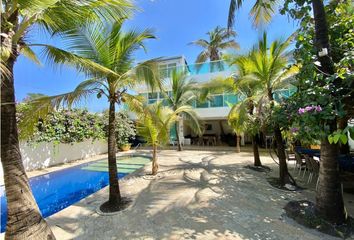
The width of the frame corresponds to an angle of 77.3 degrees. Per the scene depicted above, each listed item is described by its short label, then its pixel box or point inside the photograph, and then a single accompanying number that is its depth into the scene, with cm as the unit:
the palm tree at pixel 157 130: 794
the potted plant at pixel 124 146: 1762
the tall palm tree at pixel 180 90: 1658
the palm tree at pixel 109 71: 478
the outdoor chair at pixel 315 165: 682
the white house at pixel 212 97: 1871
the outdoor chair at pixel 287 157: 1005
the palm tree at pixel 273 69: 732
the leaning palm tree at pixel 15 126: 327
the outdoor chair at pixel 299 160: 829
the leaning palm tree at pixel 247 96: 795
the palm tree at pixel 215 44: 2436
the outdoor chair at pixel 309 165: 721
